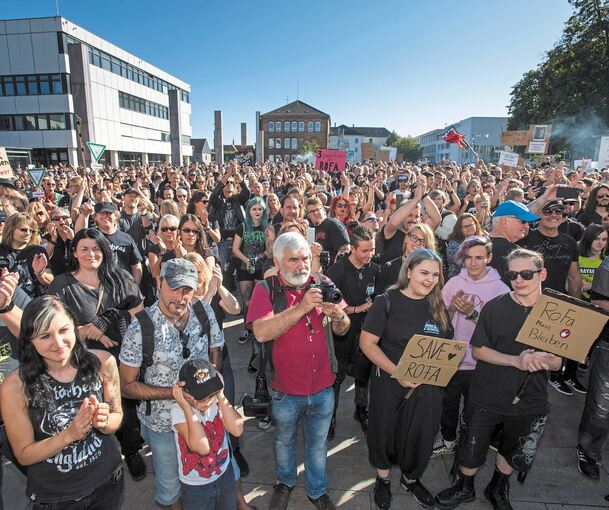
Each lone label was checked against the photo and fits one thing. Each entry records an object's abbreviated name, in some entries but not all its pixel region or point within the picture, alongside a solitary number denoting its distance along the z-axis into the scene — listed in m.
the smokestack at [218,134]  42.67
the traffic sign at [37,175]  9.28
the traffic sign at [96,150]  10.64
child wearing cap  2.02
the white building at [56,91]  34.28
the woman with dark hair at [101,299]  3.11
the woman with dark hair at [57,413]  1.95
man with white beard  2.60
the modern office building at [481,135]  81.00
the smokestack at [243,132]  83.88
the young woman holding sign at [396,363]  2.78
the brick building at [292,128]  85.94
